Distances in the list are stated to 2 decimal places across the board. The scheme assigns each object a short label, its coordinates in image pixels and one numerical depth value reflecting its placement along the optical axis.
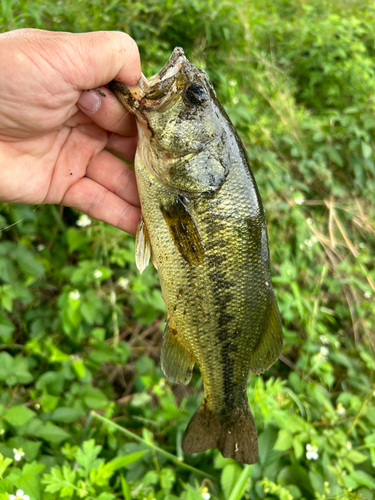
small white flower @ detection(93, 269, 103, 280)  0.30
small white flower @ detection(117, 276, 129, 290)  0.33
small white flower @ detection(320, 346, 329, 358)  0.36
